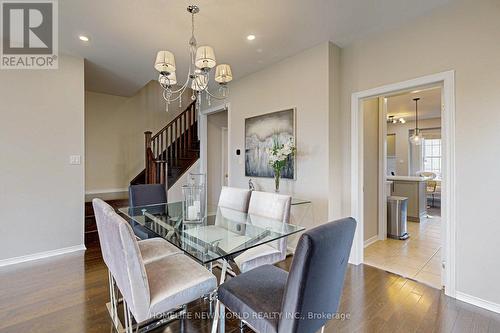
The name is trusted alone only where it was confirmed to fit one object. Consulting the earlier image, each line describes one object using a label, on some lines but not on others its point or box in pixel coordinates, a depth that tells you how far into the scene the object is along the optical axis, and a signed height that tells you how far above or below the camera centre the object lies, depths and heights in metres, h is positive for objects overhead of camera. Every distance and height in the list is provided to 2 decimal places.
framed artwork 3.40 +0.45
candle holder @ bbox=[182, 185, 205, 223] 2.29 -0.35
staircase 4.77 +0.35
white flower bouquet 3.16 +0.15
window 7.99 +0.36
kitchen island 5.09 -0.57
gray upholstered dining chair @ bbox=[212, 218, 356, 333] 1.05 -0.64
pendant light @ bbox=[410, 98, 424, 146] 6.91 +0.88
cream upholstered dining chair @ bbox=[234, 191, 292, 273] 2.07 -0.50
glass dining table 1.60 -0.52
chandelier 2.13 +0.91
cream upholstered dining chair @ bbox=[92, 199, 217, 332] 1.25 -0.69
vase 3.28 -0.18
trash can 3.96 -0.86
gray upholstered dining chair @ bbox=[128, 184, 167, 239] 3.01 -0.35
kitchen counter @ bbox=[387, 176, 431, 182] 5.02 -0.27
